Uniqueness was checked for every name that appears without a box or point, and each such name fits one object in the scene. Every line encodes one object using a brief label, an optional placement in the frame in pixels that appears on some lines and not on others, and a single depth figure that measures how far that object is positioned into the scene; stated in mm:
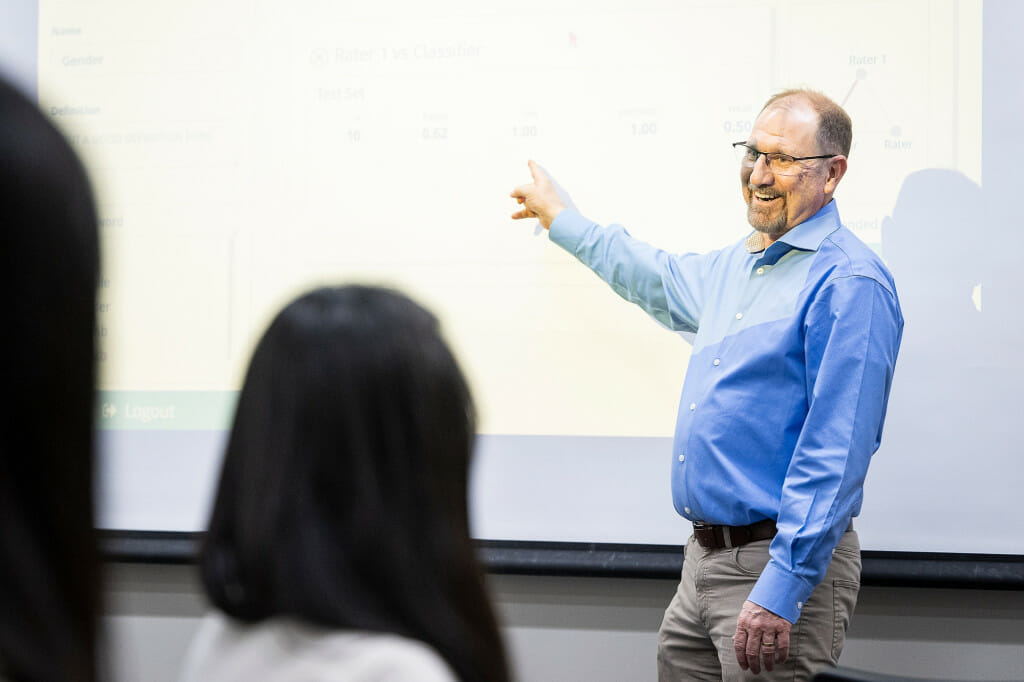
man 3600
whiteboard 3965
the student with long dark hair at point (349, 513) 2447
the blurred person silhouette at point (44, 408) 1588
